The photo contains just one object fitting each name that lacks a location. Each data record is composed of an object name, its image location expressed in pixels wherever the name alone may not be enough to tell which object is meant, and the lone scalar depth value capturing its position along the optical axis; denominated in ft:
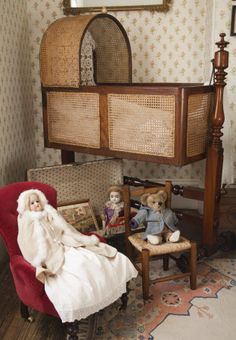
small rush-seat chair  7.02
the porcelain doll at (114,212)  8.95
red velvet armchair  5.81
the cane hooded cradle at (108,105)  7.43
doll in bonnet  5.57
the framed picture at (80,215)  9.04
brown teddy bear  7.52
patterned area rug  6.29
